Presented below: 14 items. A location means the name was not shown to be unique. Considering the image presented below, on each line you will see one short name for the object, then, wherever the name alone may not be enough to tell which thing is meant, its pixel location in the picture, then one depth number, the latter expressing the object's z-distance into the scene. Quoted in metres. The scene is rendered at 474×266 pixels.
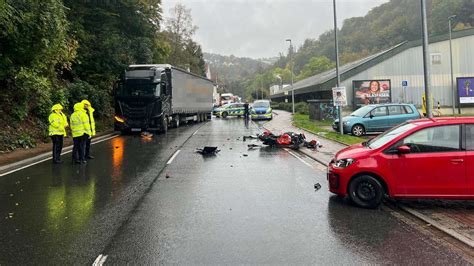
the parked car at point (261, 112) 39.78
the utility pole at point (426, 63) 11.41
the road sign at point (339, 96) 20.45
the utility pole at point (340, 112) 20.92
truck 24.84
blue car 21.30
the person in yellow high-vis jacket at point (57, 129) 13.52
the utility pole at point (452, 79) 38.41
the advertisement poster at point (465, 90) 40.19
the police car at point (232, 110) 47.22
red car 7.23
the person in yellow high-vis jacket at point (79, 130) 13.57
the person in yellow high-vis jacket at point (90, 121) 14.05
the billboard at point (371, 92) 39.12
